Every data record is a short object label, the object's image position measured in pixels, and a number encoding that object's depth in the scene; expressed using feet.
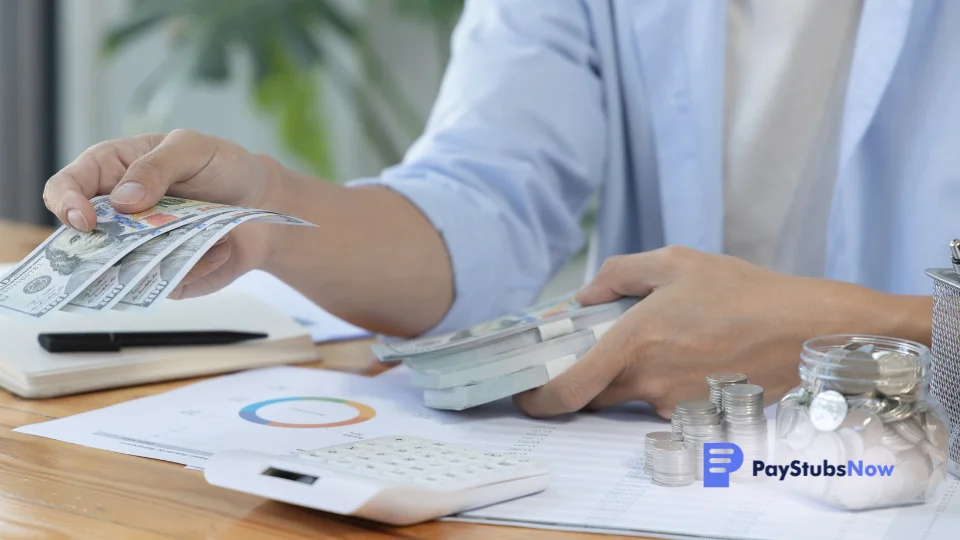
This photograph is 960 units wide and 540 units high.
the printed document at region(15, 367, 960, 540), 4.29
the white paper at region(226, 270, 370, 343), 5.95
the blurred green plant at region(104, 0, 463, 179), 15.29
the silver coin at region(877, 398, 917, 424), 4.32
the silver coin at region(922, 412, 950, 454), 4.34
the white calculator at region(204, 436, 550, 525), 4.25
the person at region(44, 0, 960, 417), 5.25
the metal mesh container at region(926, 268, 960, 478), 4.49
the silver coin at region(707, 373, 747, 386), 4.61
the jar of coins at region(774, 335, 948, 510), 4.30
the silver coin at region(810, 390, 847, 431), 4.32
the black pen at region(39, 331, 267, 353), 5.30
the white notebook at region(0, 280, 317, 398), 5.18
